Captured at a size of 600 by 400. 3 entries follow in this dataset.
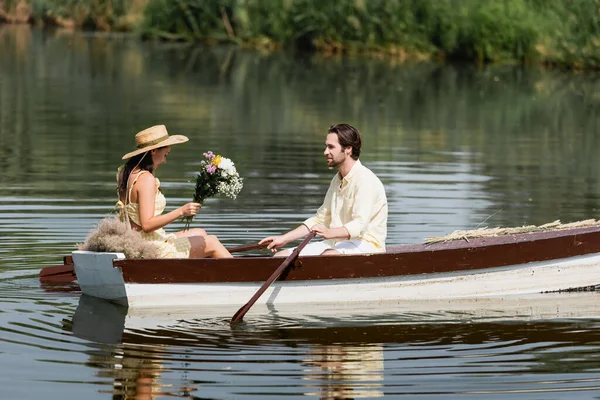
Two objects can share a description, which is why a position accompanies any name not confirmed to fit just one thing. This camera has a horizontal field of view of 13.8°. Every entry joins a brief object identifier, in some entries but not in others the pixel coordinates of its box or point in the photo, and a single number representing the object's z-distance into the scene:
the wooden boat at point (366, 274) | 16.85
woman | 16.88
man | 17.12
